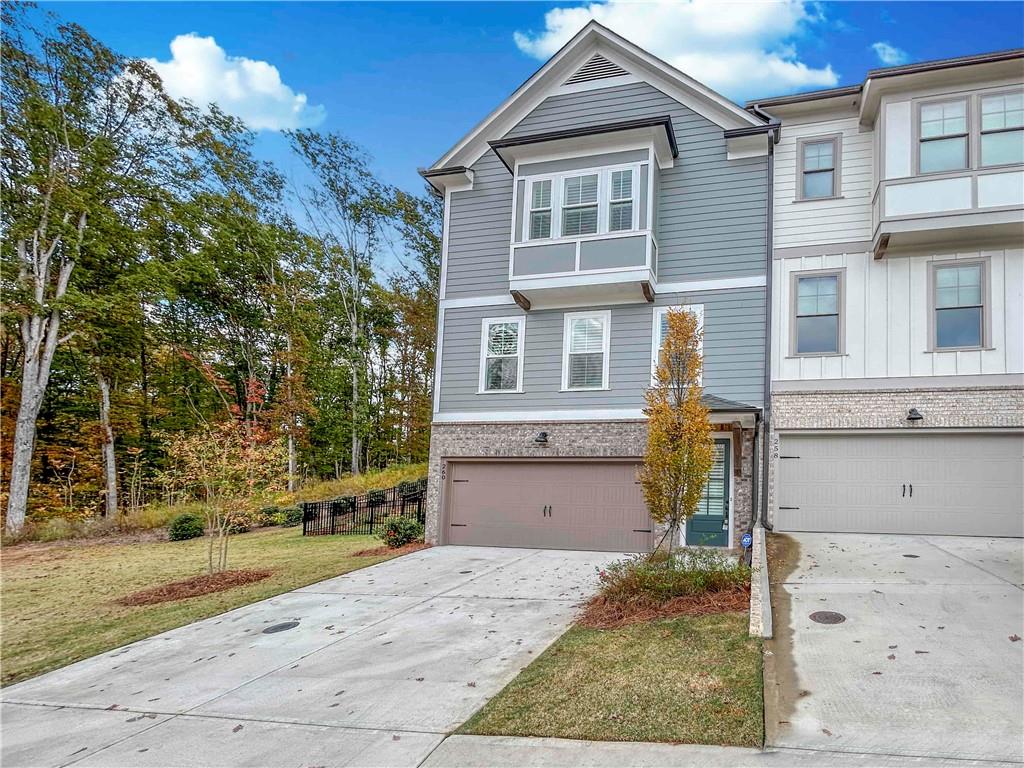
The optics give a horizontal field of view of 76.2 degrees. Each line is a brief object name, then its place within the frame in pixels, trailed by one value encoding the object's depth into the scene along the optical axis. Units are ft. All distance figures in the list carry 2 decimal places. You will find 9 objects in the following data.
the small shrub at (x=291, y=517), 62.80
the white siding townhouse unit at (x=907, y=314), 35.55
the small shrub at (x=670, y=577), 24.23
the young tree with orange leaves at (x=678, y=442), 26.32
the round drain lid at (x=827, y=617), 21.06
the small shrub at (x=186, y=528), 55.31
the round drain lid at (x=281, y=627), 25.11
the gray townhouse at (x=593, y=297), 40.42
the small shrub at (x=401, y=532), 44.34
